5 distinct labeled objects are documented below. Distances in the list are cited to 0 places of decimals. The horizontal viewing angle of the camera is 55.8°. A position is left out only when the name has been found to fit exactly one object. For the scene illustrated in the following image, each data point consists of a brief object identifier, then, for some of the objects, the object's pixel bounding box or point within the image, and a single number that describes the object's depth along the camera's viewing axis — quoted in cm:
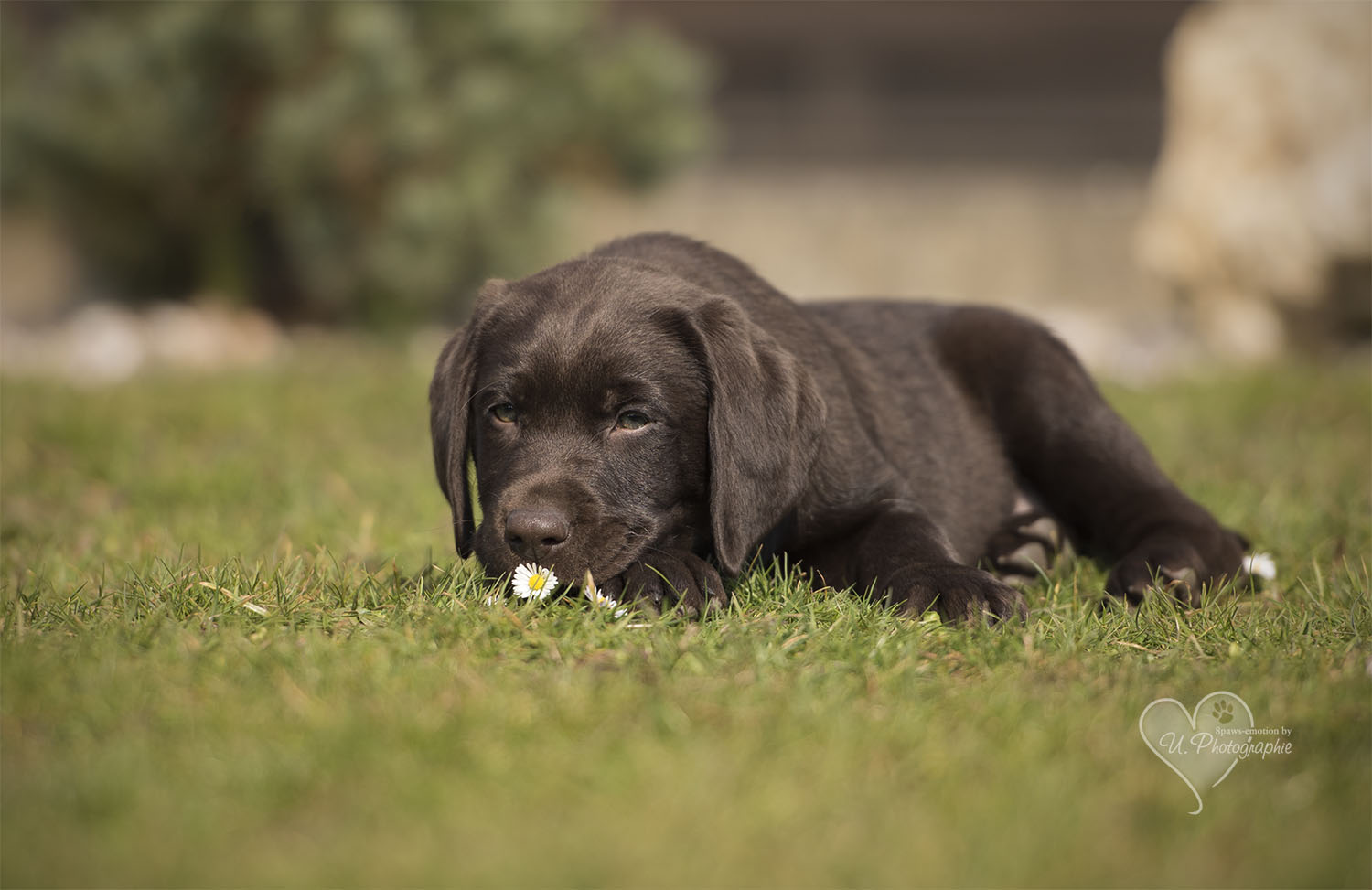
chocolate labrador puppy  310
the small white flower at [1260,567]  371
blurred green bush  946
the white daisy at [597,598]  290
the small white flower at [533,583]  296
